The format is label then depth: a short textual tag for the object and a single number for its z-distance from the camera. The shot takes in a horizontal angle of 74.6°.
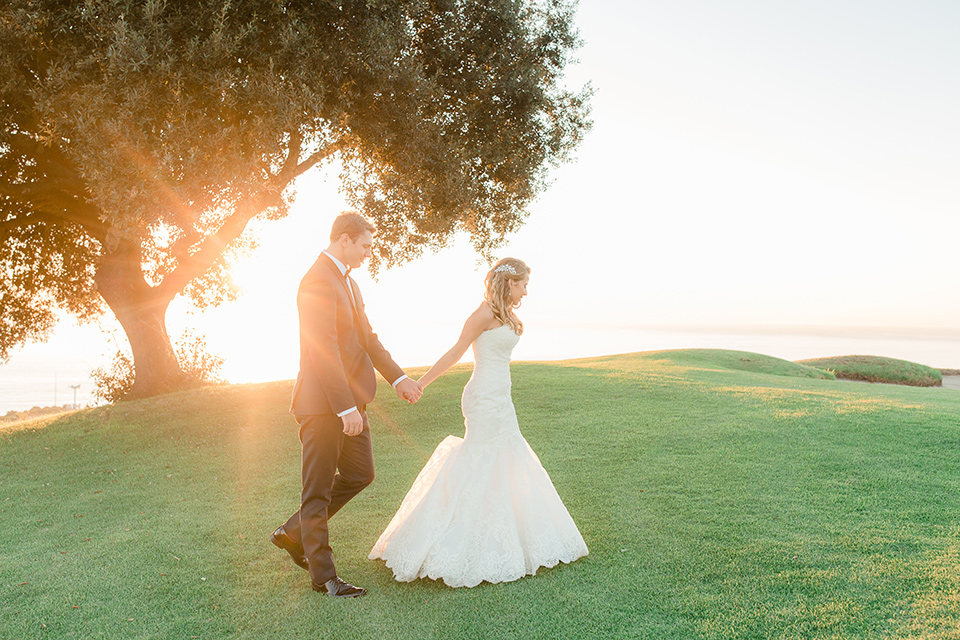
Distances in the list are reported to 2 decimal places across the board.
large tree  10.34
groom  5.07
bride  5.43
